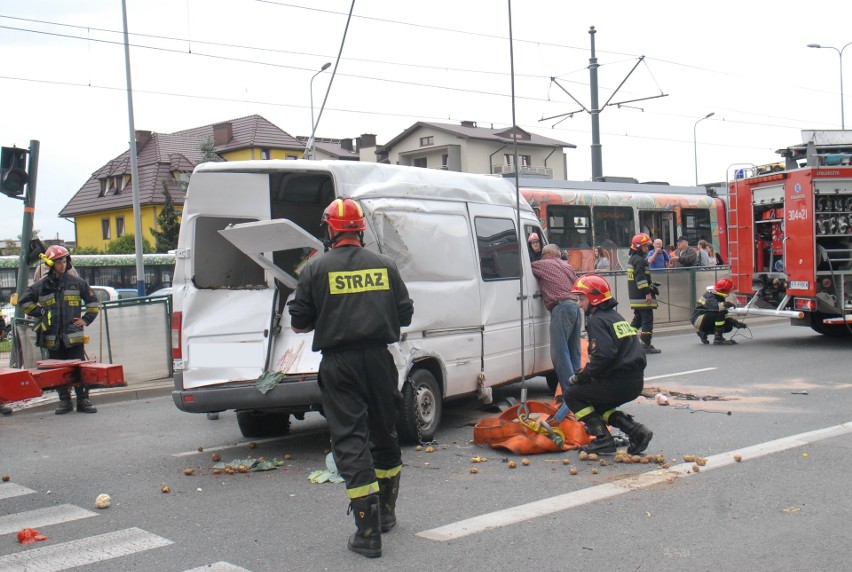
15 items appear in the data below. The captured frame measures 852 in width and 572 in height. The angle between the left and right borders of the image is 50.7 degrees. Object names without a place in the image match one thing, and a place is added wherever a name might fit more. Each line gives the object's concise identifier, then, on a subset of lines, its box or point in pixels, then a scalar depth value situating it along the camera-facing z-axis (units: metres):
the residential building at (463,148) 63.72
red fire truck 14.15
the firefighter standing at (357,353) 4.77
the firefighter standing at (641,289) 13.80
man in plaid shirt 8.97
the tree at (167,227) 51.50
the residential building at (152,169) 60.56
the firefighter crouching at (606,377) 6.90
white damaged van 7.09
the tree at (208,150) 52.75
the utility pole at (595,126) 25.58
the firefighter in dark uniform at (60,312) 10.02
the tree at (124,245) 53.78
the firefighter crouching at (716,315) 15.27
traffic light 10.54
